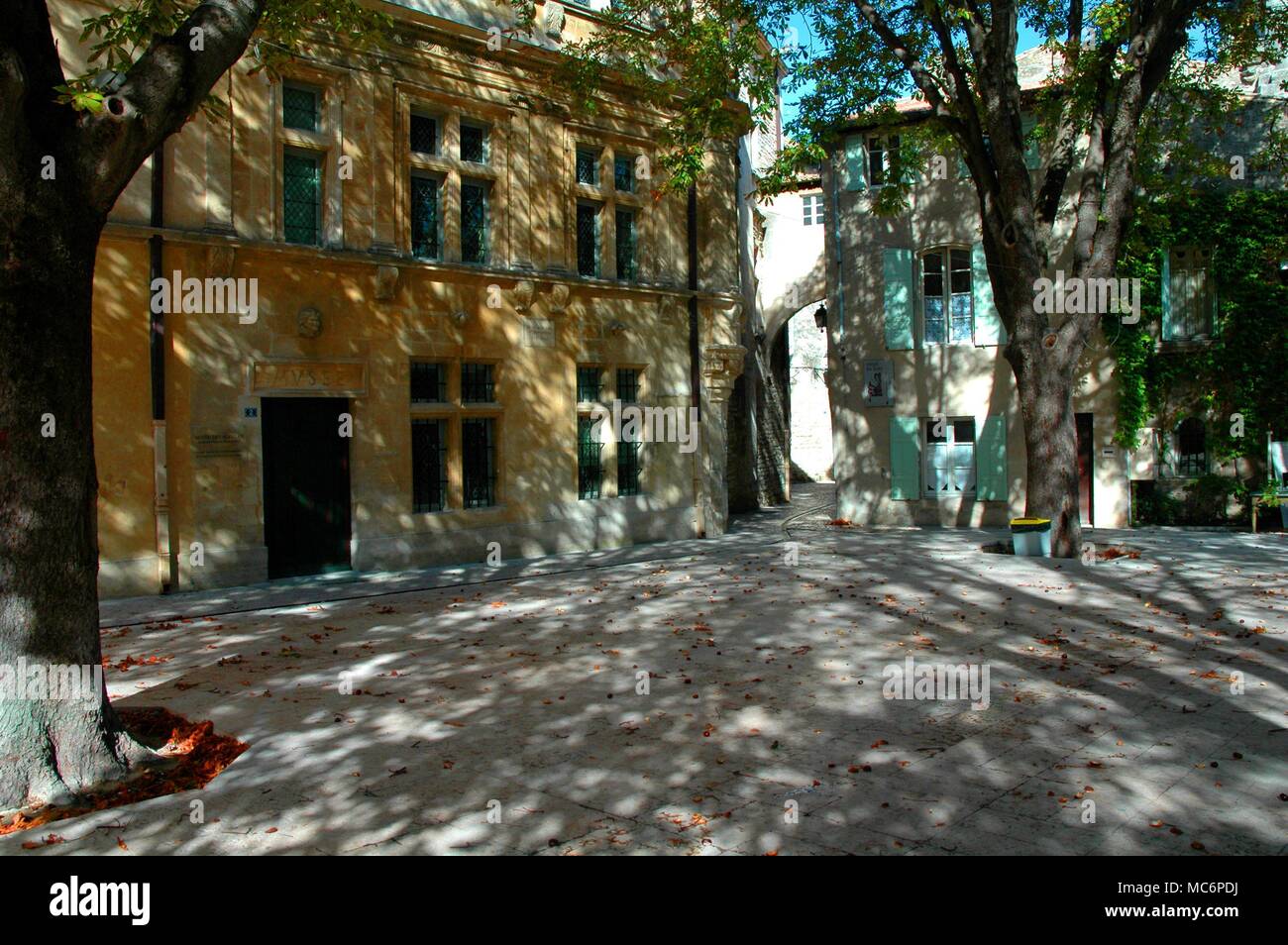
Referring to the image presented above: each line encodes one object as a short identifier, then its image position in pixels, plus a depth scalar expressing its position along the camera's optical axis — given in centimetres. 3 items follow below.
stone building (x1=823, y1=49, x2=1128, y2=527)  2131
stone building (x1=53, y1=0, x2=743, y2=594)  1262
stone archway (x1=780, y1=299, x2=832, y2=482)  4112
